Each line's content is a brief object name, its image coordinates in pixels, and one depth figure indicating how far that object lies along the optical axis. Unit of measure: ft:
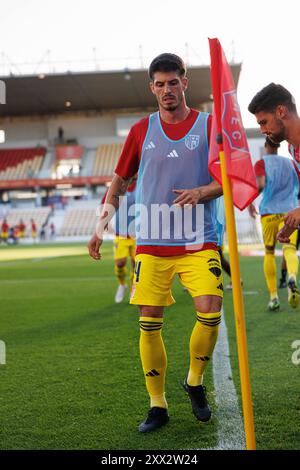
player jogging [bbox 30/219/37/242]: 103.50
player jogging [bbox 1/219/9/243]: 101.81
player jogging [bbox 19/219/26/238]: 105.91
